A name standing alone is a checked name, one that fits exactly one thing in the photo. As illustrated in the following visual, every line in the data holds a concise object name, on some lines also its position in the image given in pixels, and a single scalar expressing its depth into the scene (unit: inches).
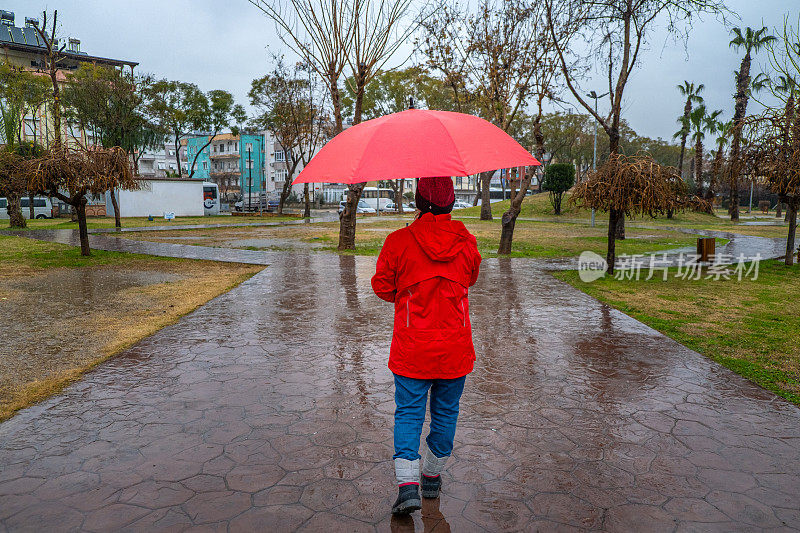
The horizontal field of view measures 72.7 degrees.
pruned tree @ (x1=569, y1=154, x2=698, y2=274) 387.9
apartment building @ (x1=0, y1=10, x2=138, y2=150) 2274.7
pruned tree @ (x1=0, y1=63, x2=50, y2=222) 1115.9
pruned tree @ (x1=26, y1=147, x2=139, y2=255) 501.0
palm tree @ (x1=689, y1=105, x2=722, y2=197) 1534.2
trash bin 545.0
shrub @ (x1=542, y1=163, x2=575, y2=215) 1398.9
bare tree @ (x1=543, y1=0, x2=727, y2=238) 523.2
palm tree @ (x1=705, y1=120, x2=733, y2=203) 1399.1
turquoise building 2928.2
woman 107.0
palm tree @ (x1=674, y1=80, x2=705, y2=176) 1589.1
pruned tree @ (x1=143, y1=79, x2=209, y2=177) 1512.1
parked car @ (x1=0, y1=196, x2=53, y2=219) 1453.2
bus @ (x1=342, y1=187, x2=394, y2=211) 2415.2
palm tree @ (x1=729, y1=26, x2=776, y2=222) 1327.3
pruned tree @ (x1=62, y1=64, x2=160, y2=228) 1237.1
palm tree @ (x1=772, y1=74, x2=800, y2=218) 466.5
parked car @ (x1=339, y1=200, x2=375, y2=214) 1878.0
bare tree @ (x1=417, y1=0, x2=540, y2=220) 618.5
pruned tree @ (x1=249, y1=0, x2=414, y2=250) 596.4
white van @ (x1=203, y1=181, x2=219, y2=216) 1706.4
